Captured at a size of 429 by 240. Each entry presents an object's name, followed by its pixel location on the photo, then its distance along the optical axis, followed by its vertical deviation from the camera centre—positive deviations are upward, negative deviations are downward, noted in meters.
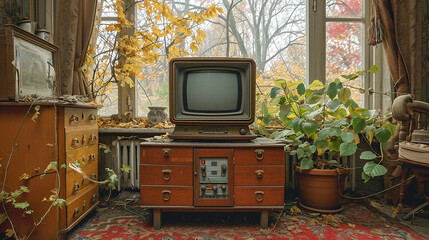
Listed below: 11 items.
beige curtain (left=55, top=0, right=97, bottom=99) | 1.80 +0.61
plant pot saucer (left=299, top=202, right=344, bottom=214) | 1.67 -0.67
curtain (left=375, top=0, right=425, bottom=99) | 1.87 +0.61
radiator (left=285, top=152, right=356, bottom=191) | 2.02 -0.48
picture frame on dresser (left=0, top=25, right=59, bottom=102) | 1.16 +0.28
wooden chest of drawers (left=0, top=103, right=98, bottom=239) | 1.23 -0.22
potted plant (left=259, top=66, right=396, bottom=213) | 1.55 -0.11
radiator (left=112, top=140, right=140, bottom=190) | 1.98 -0.37
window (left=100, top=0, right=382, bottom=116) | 2.22 +0.73
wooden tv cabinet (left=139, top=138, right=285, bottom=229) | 1.42 -0.36
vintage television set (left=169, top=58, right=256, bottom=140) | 1.45 +0.12
